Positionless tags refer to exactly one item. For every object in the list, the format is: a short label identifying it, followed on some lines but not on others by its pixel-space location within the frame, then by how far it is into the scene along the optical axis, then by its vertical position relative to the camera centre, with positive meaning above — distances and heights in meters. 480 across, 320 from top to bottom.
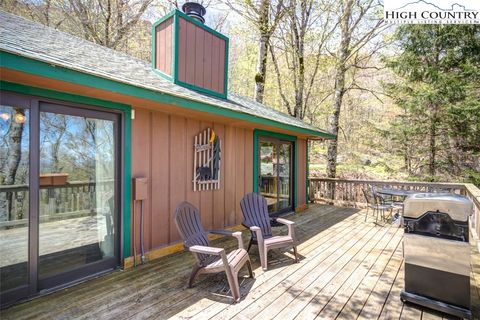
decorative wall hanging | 4.42 +0.06
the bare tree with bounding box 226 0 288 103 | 8.69 +4.78
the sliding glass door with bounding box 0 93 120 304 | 2.51 -0.30
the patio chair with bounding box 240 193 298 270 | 3.46 -0.88
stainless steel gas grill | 2.29 -0.79
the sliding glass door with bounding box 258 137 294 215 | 6.22 -0.23
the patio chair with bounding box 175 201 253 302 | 2.65 -0.92
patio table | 5.41 -0.60
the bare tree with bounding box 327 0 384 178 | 9.62 +4.61
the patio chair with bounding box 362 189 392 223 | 5.91 -0.97
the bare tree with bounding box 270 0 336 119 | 9.98 +5.01
